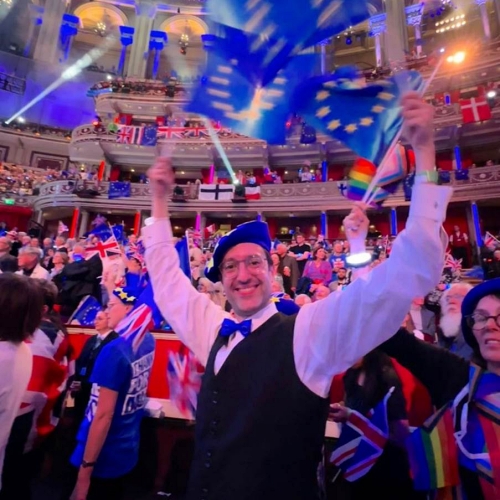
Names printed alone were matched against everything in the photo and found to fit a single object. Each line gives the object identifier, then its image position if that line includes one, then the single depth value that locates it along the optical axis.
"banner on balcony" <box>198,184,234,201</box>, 20.05
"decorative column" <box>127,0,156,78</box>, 28.77
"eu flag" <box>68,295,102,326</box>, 5.04
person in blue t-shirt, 2.14
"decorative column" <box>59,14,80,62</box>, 28.14
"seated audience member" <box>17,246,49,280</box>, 5.16
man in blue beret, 1.07
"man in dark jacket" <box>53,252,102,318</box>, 5.26
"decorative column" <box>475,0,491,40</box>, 21.39
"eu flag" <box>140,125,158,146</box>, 19.05
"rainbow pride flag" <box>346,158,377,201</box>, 2.15
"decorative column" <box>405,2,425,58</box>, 22.86
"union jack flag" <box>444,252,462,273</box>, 9.39
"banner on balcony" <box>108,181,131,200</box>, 21.14
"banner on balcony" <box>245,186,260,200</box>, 19.45
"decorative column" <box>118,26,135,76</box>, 29.02
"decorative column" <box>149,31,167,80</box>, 29.16
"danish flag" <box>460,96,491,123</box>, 16.05
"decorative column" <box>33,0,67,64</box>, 27.95
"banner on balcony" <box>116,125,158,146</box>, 19.14
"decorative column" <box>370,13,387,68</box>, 24.19
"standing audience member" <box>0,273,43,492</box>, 1.79
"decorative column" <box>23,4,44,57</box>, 28.03
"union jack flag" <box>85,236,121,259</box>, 6.67
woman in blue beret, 1.35
